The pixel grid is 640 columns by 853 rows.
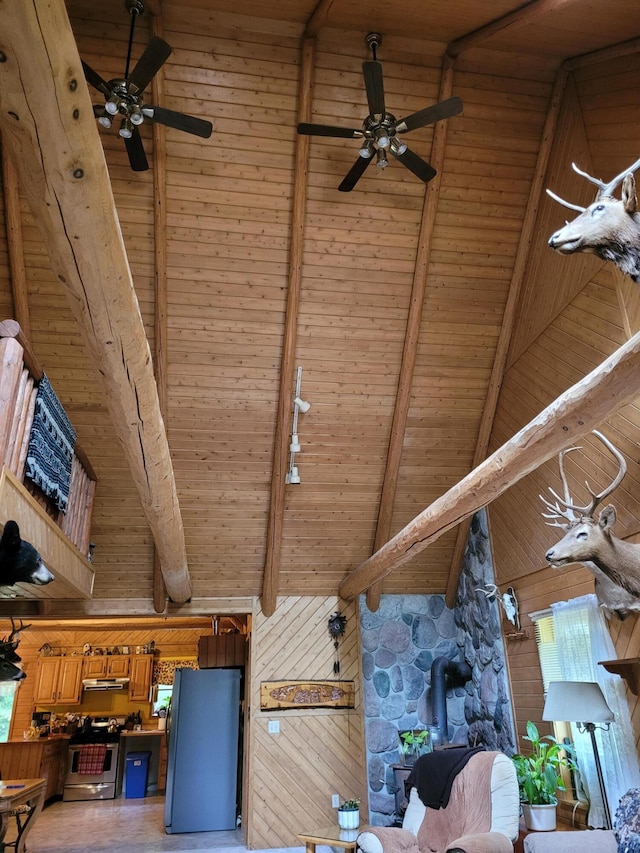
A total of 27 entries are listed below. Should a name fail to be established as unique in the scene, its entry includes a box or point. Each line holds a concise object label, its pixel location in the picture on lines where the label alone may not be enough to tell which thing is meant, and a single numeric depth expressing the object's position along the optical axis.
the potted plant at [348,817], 4.92
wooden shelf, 4.43
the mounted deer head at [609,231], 3.02
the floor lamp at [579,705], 4.36
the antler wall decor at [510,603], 6.45
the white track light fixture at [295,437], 5.86
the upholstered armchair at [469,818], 3.88
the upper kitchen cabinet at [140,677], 11.40
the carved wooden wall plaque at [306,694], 7.27
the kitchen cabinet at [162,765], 10.79
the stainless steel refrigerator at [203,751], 7.65
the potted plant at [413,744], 6.76
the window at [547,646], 5.75
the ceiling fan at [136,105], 3.78
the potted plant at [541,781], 4.56
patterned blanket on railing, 3.86
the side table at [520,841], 4.66
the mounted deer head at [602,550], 4.31
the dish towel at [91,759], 10.04
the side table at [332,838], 4.73
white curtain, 4.49
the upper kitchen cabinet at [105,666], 11.40
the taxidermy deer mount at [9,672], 4.73
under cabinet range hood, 11.13
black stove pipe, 7.32
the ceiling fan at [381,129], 4.08
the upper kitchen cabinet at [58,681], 11.00
